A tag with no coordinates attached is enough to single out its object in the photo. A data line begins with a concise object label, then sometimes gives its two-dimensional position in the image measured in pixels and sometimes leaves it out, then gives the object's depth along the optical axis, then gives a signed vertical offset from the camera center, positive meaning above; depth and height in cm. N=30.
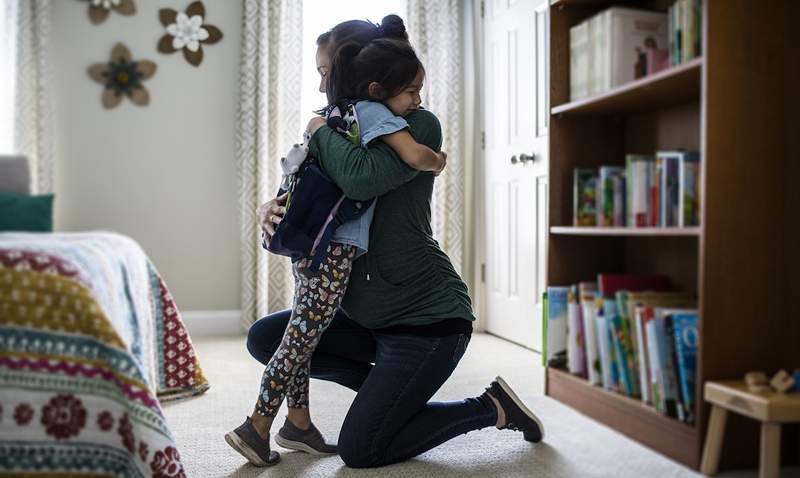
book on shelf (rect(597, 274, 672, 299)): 171 -18
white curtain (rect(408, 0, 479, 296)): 399 +60
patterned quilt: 136 -34
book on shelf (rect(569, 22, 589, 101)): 179 +38
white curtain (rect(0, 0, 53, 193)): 369 +66
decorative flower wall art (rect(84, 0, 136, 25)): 378 +107
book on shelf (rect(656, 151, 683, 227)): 150 +5
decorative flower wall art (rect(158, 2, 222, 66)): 384 +96
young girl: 165 +18
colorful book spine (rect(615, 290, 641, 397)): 163 -30
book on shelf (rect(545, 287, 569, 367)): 191 -31
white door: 326 +22
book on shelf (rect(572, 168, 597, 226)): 181 +3
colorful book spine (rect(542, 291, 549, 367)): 194 -31
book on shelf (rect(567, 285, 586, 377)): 183 -33
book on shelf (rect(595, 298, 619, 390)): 170 -34
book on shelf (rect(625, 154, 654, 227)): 157 +5
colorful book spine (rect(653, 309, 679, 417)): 151 -32
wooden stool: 133 -38
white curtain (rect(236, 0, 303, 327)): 383 +48
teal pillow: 289 +0
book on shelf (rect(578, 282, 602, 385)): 176 -32
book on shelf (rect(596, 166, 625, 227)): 167 +3
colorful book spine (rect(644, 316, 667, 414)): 153 -34
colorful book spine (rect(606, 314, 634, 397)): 165 -33
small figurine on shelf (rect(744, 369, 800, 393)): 138 -34
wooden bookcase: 141 +2
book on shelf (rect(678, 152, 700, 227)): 145 +4
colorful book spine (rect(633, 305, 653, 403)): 157 -31
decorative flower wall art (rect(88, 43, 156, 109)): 380 +72
